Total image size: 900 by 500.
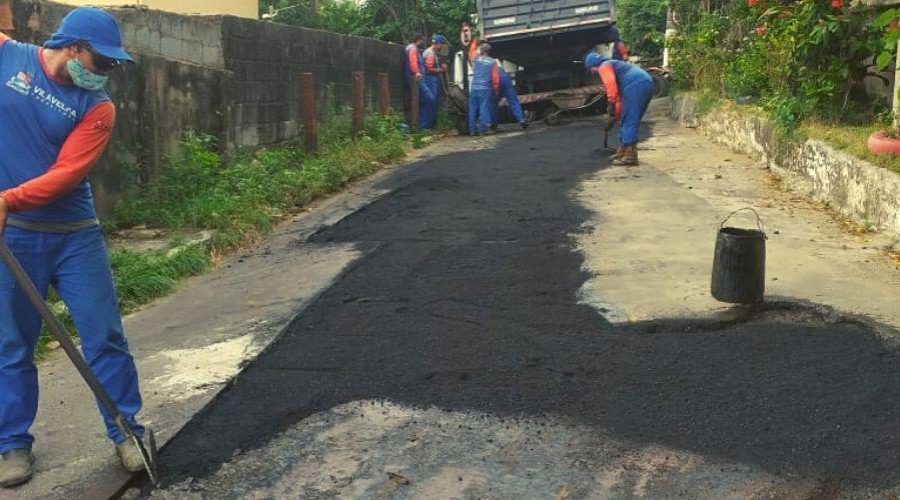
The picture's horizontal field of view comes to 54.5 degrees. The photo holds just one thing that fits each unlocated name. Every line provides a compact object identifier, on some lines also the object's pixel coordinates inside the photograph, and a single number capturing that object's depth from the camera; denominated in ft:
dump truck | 50.39
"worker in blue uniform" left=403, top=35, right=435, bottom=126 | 51.52
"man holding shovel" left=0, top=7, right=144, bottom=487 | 9.88
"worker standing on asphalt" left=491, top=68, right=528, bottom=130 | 50.72
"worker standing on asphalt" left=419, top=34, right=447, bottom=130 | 53.47
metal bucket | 16.12
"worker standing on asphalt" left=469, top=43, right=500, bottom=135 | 48.80
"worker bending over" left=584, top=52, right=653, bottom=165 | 34.17
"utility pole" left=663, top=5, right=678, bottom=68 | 55.04
